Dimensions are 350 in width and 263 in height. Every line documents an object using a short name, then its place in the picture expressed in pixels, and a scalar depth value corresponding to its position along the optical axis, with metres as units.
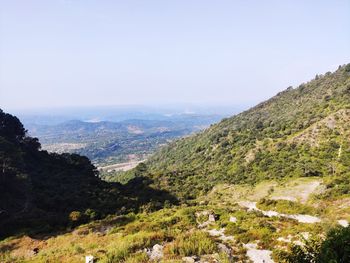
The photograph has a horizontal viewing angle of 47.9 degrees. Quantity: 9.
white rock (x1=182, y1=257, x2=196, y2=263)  17.31
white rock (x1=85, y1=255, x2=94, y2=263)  18.35
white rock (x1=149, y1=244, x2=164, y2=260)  18.20
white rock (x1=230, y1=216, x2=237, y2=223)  31.62
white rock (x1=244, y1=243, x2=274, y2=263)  18.17
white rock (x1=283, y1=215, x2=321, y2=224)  38.86
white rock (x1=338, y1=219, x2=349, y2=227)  32.91
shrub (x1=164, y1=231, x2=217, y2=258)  18.64
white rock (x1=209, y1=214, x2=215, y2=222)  31.22
